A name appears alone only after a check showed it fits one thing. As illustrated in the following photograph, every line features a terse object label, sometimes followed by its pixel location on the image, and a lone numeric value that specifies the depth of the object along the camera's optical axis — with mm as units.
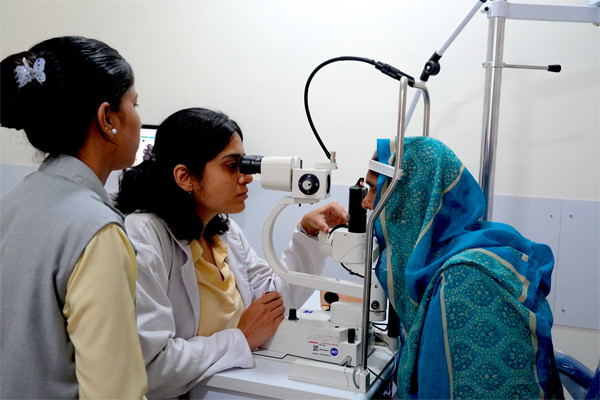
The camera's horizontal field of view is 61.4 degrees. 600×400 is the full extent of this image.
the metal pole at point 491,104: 1799
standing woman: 733
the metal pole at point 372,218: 1063
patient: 1062
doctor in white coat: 1143
